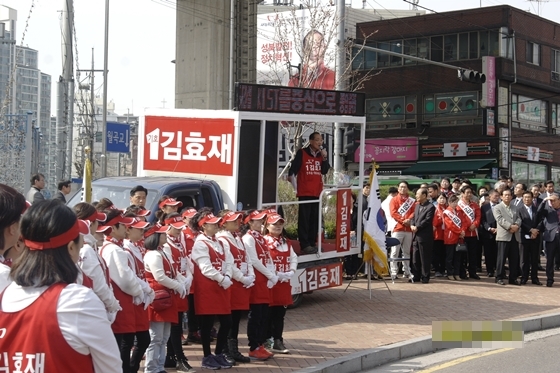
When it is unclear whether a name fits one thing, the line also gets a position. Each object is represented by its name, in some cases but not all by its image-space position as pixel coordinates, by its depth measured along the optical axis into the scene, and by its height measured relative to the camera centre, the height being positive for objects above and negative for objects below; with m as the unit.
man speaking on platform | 12.98 -0.20
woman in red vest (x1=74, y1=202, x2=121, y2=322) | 5.84 -0.72
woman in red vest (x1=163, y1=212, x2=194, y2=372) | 8.29 -1.04
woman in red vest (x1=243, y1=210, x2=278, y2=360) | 9.39 -1.39
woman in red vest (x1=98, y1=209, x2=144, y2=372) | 7.05 -0.92
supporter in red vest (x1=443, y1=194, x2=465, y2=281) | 16.62 -1.23
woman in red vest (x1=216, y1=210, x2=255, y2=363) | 9.07 -1.14
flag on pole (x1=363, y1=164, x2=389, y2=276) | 13.64 -1.10
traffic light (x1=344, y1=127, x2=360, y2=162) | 19.53 +0.72
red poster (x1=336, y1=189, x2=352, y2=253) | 13.31 -0.77
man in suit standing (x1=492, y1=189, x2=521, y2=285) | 16.30 -1.21
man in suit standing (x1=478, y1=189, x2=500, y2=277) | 16.94 -1.23
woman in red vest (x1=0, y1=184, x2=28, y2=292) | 3.78 -0.25
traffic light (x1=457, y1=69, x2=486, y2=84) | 26.55 +3.21
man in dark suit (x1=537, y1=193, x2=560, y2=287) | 16.42 -1.15
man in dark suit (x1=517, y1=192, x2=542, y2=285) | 16.47 -1.27
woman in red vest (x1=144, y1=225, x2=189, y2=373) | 7.94 -1.19
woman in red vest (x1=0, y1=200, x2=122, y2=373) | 3.15 -0.56
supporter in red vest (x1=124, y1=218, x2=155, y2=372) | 7.25 -1.08
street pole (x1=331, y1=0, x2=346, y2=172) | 20.98 +2.76
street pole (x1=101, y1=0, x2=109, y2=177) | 33.71 +4.52
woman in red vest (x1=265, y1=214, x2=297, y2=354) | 9.74 -1.24
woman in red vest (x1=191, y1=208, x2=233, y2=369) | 8.75 -1.22
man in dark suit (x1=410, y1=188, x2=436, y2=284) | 16.17 -1.29
